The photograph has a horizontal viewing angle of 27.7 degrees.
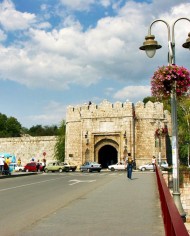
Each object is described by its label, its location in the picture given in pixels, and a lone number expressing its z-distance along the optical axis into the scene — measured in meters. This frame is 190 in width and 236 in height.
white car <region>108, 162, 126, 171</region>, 44.88
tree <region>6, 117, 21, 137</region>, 92.75
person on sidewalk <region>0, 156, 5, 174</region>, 29.69
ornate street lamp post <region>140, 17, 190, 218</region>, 9.16
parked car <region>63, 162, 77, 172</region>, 45.26
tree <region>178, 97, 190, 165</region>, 51.06
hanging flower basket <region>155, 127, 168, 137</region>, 34.79
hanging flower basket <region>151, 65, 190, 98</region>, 9.35
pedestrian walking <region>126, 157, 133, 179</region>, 23.66
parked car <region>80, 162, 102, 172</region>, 42.03
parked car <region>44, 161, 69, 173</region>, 44.25
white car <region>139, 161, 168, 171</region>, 45.03
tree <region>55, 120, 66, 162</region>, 56.75
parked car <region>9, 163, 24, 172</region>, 51.42
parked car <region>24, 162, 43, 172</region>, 46.81
